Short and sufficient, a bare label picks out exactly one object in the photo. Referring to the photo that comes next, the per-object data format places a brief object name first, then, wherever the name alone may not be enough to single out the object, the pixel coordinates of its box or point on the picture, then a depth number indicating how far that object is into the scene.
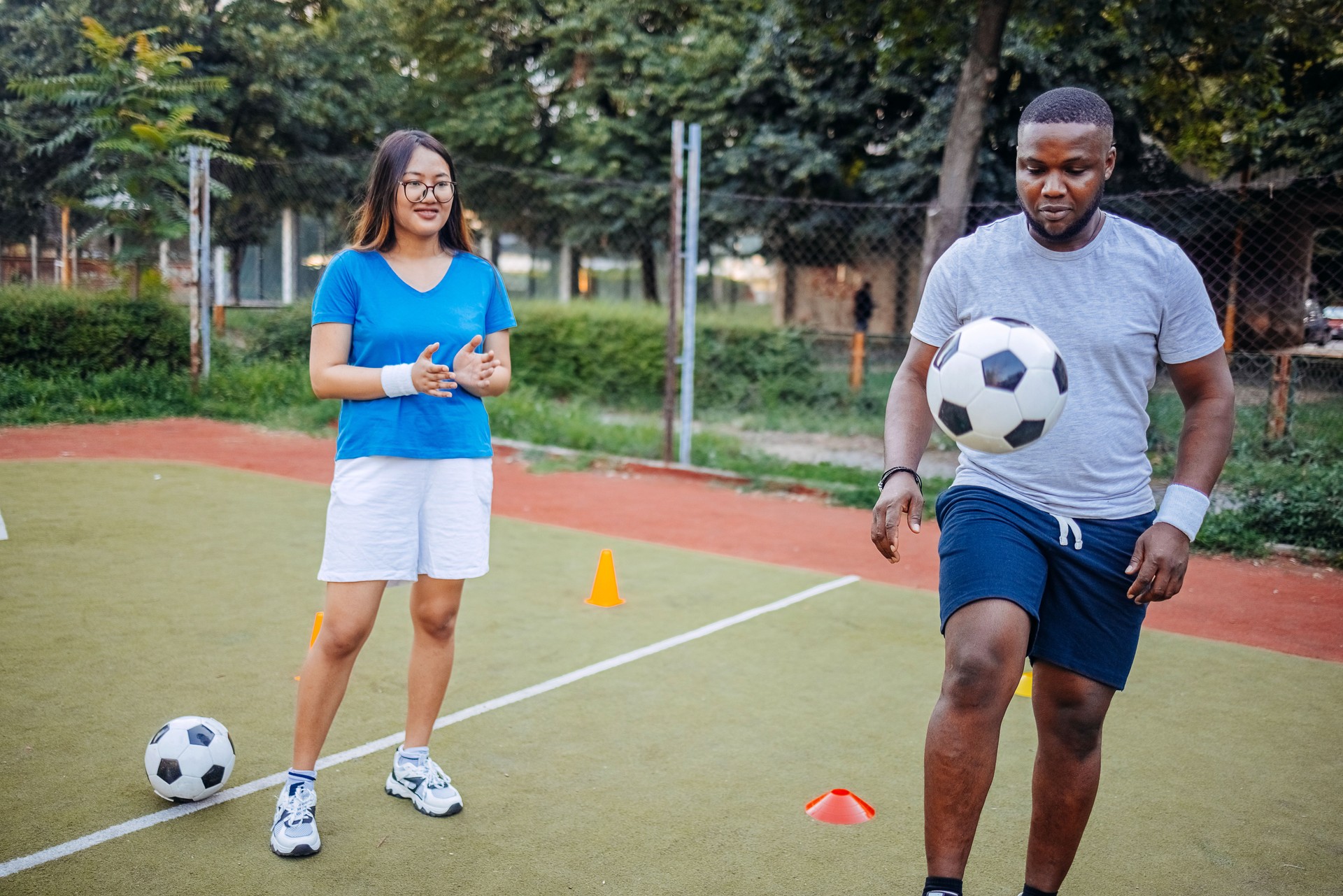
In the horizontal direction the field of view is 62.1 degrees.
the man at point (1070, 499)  2.47
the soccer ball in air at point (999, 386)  2.48
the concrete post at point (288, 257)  27.19
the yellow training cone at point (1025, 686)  4.81
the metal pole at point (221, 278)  15.59
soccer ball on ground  3.31
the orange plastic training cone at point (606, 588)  5.91
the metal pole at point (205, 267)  12.51
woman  3.13
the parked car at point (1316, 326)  15.55
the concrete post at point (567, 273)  28.92
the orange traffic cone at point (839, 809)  3.45
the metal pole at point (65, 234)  17.28
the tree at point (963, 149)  10.09
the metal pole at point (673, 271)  9.73
